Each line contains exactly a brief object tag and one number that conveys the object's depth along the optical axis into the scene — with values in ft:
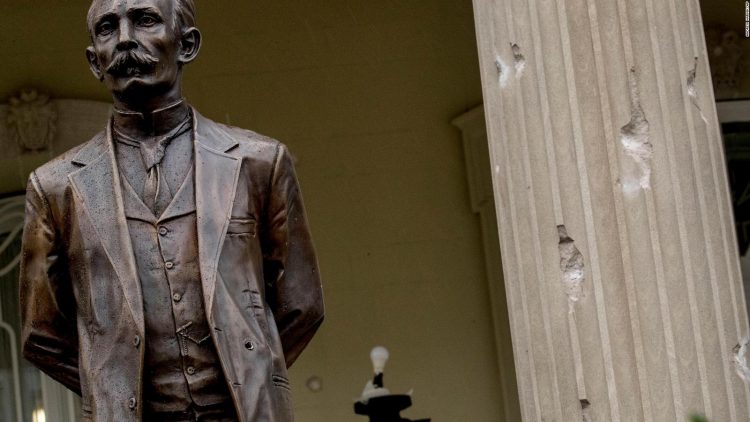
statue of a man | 16.07
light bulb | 36.40
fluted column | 21.66
